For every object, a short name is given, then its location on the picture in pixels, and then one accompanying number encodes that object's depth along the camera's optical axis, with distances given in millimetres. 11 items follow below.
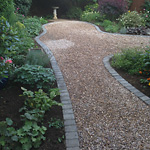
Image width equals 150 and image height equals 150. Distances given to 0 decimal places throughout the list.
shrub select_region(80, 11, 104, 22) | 11557
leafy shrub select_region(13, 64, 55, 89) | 3270
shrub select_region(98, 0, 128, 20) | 10438
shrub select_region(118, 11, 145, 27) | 9320
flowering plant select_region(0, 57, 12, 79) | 2648
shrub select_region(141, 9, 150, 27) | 10239
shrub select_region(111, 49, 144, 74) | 4512
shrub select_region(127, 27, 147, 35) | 8927
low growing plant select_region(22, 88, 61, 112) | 2760
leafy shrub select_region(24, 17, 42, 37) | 7967
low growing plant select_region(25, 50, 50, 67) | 4066
